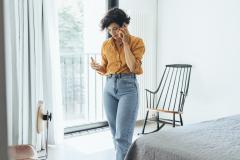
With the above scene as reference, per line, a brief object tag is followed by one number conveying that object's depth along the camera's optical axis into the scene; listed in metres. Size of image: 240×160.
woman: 2.45
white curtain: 3.25
